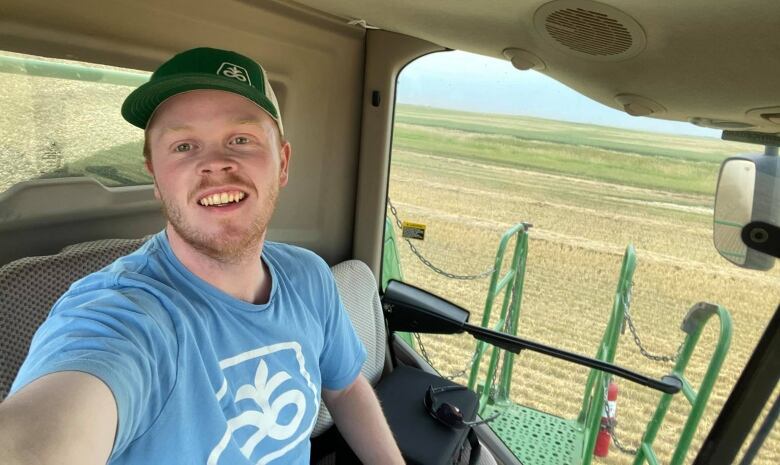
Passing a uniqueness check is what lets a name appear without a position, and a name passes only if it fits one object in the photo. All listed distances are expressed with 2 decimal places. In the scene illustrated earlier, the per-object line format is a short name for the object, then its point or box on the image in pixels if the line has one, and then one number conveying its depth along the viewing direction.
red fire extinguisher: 3.06
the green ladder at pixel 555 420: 2.99
